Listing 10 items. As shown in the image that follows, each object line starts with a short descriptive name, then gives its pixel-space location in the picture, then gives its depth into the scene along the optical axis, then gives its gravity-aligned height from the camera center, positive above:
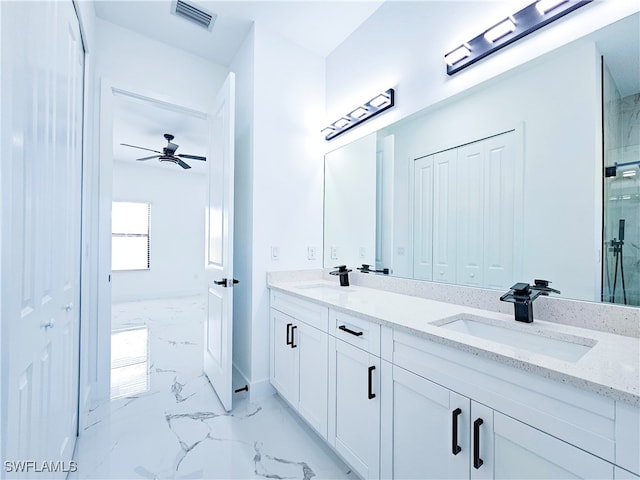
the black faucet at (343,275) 2.27 -0.27
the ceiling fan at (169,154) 4.07 +1.22
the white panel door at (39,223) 0.75 +0.05
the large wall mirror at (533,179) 1.08 +0.30
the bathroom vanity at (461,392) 0.71 -0.49
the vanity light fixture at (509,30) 1.21 +0.98
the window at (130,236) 5.87 +0.05
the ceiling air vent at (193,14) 2.09 +1.67
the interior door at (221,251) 2.06 -0.09
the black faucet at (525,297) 1.18 -0.22
